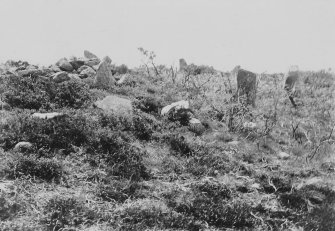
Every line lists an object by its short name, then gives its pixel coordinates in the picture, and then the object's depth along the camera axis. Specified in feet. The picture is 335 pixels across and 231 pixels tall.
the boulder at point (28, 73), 40.11
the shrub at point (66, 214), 18.70
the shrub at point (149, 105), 39.63
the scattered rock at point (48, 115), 29.45
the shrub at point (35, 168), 22.94
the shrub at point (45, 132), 26.37
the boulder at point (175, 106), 38.23
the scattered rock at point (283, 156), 34.35
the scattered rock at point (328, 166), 32.22
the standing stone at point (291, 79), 60.81
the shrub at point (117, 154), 25.38
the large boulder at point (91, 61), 52.64
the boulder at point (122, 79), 46.93
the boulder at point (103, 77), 43.64
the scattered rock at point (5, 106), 32.30
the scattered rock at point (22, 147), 25.03
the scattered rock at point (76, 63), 51.43
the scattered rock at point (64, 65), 49.24
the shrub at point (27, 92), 33.58
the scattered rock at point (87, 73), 46.79
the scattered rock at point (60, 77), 41.28
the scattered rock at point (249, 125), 39.99
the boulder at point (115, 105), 35.37
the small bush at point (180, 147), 30.96
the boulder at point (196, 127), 36.42
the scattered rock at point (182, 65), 69.89
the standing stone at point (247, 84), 51.03
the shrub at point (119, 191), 22.48
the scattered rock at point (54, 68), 47.30
